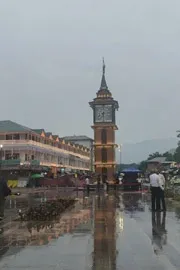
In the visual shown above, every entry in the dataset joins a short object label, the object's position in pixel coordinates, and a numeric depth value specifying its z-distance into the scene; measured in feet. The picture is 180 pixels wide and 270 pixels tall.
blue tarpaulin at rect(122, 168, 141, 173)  173.99
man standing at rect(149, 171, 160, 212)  54.75
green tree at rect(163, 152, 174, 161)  486.34
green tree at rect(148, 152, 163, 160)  639.35
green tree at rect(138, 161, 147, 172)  575.21
